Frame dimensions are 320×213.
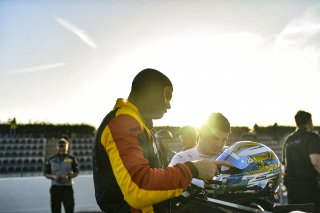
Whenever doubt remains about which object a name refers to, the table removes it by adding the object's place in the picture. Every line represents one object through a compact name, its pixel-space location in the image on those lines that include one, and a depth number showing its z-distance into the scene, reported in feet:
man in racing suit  5.08
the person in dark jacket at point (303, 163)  15.30
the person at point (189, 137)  17.49
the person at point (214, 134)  8.22
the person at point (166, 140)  21.53
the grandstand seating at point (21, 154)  54.19
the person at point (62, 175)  24.35
